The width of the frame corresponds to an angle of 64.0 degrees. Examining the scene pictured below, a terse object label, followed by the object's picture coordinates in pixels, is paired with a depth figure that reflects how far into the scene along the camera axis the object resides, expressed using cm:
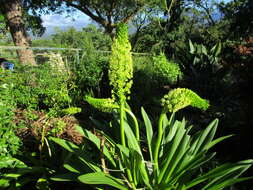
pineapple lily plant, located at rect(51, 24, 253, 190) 128
